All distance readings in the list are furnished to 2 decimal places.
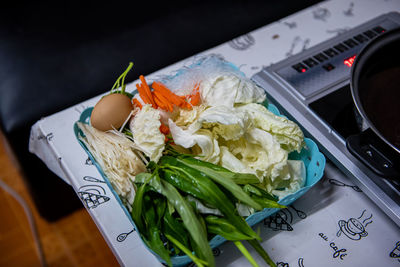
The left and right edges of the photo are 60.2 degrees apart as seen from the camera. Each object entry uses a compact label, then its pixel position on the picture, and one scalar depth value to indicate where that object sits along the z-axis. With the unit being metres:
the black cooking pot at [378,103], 0.69
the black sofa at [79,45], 1.34
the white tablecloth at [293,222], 0.74
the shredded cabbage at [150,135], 0.75
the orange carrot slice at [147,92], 0.84
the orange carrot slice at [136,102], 0.86
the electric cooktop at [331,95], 0.78
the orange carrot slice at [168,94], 0.83
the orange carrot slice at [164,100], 0.82
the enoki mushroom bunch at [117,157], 0.72
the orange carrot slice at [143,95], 0.85
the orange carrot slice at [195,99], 0.84
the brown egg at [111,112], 0.82
